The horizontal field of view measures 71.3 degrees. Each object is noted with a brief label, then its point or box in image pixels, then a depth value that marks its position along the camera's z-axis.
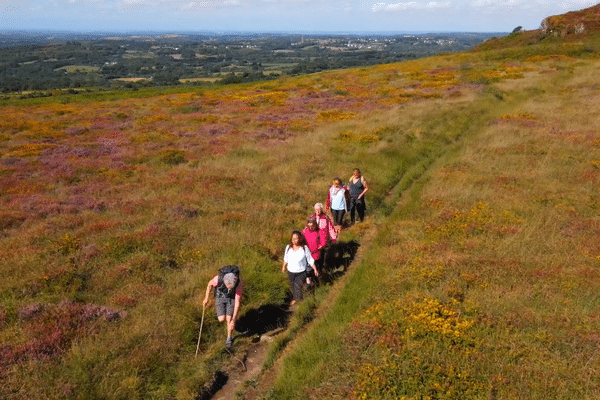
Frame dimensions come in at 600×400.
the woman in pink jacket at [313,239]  10.52
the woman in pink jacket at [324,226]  10.83
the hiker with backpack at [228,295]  8.43
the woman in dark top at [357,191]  13.88
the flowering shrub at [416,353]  6.43
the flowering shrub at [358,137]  23.41
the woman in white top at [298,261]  9.66
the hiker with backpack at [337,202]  13.21
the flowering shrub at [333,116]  30.62
